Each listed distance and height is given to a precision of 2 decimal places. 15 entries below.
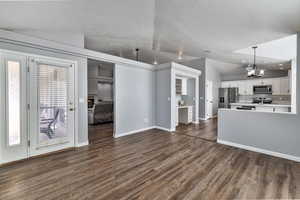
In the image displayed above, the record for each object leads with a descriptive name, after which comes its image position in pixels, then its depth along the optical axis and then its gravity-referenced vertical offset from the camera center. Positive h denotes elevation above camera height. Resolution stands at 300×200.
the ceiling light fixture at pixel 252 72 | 5.06 +0.98
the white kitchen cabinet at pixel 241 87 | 8.46 +0.67
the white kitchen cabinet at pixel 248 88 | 8.21 +0.63
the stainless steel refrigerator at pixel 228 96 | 8.64 +0.18
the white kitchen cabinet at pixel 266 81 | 7.67 +0.96
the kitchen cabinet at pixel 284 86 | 7.16 +0.65
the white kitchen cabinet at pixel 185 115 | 6.27 -0.70
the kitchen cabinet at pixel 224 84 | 9.20 +0.96
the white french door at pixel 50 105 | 2.92 -0.14
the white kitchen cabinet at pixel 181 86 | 6.53 +0.60
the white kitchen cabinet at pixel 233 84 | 8.73 +0.92
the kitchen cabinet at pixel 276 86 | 7.39 +0.67
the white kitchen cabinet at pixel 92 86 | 7.95 +0.72
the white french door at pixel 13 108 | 2.57 -0.17
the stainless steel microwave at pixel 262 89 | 7.54 +0.53
